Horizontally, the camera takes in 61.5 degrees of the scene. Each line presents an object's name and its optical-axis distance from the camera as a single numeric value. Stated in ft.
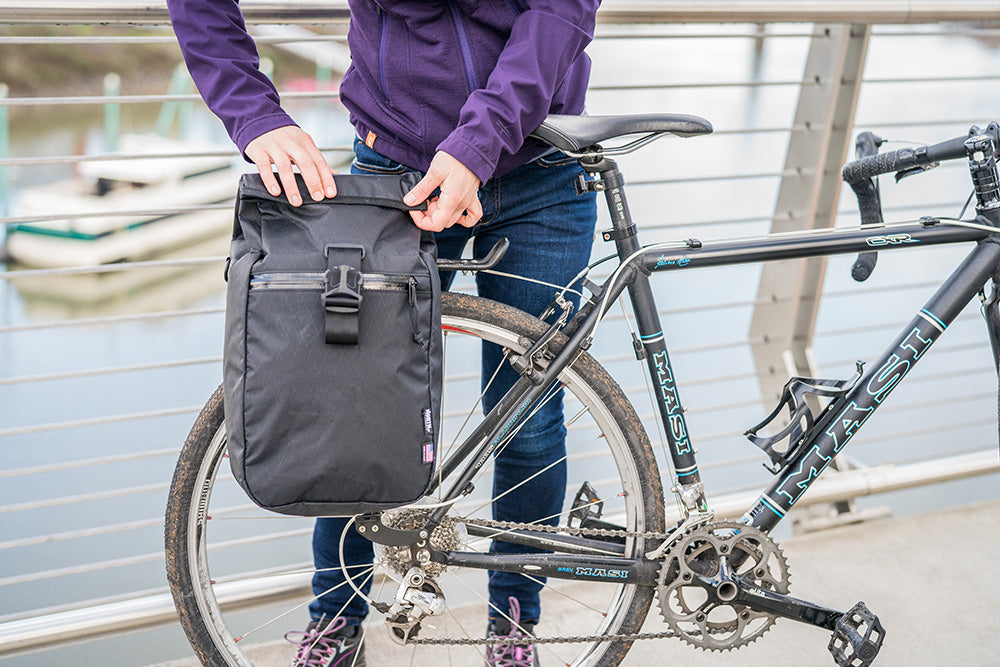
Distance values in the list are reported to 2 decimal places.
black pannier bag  3.25
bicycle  3.96
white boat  25.04
